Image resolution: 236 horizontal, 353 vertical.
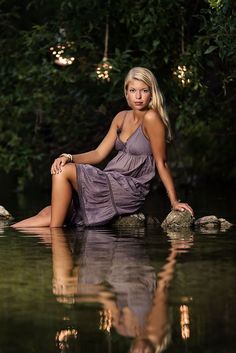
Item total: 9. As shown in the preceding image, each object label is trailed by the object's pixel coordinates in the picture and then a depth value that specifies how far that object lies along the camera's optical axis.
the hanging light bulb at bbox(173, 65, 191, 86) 13.22
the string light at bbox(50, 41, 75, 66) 14.75
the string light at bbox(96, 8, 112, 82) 13.59
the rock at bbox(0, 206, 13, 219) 11.02
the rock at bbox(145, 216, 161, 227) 10.11
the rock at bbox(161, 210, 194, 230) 9.45
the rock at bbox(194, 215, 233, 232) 9.66
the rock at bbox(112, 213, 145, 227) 9.80
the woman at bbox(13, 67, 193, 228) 9.52
